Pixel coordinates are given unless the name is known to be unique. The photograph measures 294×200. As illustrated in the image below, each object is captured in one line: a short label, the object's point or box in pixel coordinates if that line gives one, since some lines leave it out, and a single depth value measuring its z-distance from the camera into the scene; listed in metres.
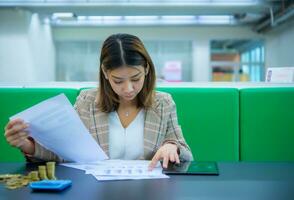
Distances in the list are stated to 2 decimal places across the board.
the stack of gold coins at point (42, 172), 0.92
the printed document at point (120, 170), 0.96
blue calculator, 0.83
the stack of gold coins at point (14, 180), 0.87
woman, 1.25
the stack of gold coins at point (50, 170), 0.93
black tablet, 1.01
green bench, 1.88
